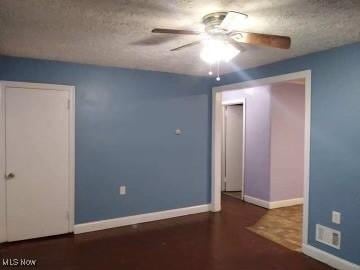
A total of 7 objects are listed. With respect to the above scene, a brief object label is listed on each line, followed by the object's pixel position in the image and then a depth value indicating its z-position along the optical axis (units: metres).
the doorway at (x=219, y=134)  3.43
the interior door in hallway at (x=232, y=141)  6.47
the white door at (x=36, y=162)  3.60
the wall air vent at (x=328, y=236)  3.12
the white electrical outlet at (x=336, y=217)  3.10
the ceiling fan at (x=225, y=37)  2.15
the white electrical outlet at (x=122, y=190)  4.31
